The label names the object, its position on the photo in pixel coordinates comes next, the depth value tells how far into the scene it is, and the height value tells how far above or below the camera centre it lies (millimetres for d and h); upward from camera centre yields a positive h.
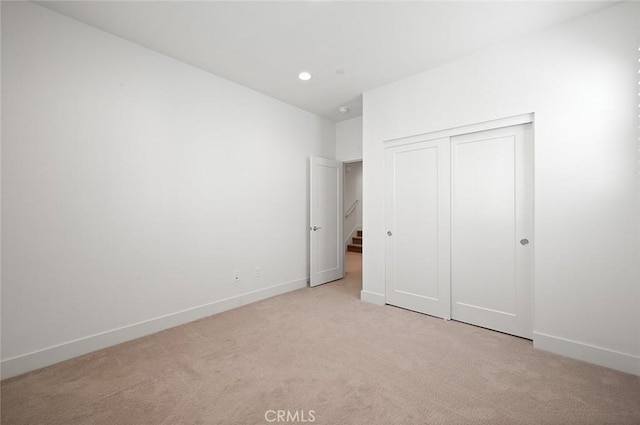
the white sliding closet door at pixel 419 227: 3238 -185
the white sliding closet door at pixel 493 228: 2738 -179
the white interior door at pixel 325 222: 4559 -172
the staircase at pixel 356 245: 8440 -1036
